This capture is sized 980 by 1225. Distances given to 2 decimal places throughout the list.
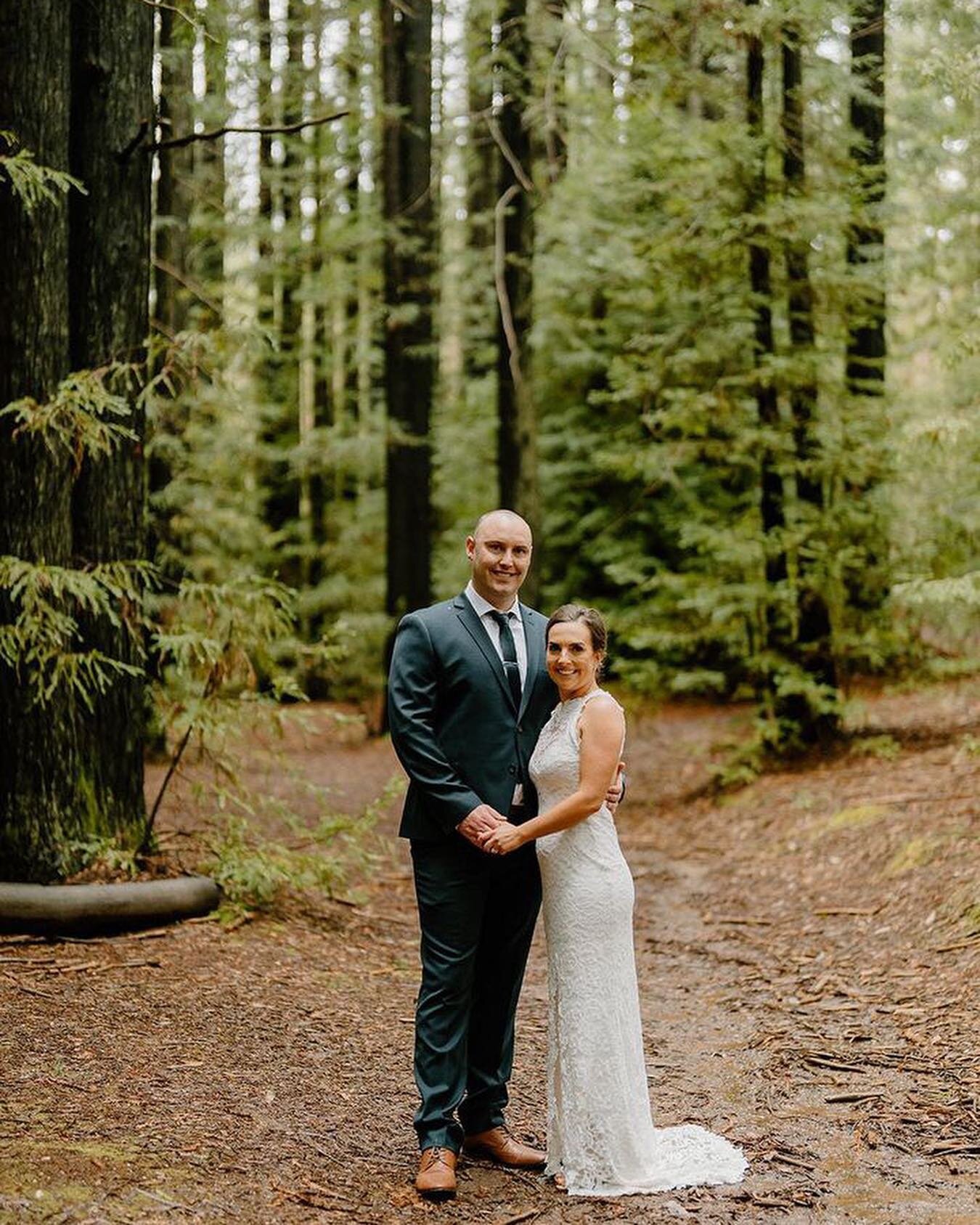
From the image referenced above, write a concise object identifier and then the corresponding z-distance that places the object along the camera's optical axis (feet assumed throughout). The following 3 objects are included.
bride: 14.61
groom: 14.79
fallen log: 22.88
